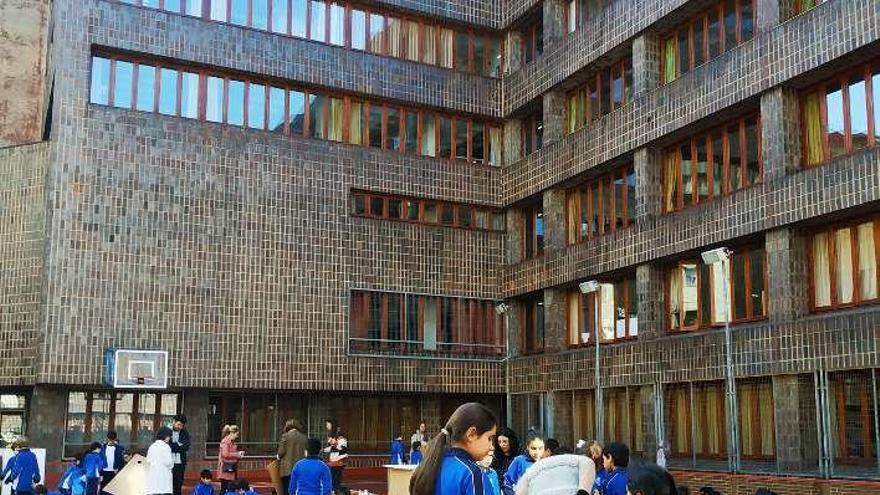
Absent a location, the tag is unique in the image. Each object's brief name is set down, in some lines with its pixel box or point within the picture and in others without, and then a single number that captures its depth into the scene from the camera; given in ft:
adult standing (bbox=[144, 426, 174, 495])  60.31
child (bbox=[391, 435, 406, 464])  97.71
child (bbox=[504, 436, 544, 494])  34.78
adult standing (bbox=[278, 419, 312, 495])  59.16
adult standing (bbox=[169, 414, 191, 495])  65.98
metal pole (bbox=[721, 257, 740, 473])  75.61
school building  79.46
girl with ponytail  17.85
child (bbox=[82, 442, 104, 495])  65.00
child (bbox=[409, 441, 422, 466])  86.75
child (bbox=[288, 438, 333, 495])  46.03
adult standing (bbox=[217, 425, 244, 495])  69.26
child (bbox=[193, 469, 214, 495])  54.29
